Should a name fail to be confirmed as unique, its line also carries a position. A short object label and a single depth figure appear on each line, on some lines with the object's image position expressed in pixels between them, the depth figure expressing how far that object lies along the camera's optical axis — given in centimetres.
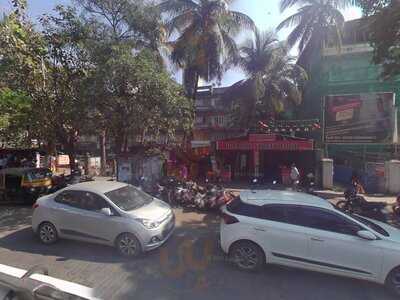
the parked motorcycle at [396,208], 1029
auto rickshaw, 1260
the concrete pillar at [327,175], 1619
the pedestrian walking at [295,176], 1562
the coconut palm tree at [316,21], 2198
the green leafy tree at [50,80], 1207
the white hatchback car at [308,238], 562
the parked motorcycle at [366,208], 965
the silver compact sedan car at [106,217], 720
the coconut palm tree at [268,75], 2319
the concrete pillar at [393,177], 1493
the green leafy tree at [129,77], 1180
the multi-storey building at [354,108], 1848
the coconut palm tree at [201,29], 1967
